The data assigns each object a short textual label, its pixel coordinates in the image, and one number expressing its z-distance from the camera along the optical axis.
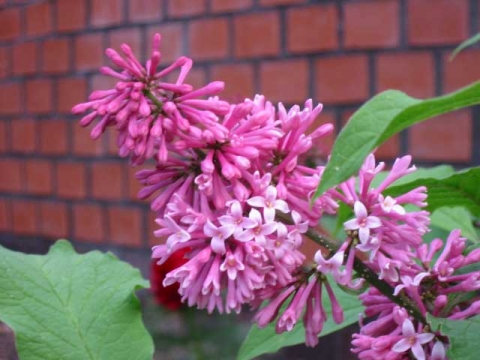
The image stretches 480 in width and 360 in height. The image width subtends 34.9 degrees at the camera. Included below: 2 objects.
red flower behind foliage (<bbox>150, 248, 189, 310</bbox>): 1.44
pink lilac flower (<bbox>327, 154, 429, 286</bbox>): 0.45
